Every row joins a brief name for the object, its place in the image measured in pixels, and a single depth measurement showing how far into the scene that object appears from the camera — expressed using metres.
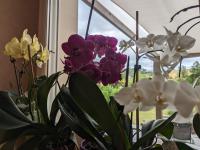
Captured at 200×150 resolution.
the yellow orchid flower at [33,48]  0.72
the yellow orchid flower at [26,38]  0.71
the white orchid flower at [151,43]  0.49
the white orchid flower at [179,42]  0.44
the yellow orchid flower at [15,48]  0.71
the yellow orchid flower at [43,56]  0.75
